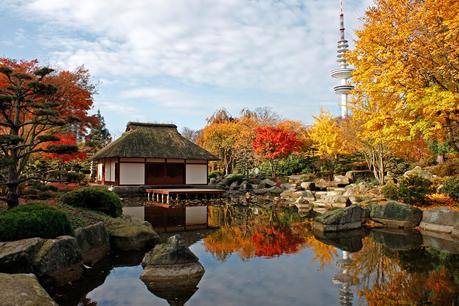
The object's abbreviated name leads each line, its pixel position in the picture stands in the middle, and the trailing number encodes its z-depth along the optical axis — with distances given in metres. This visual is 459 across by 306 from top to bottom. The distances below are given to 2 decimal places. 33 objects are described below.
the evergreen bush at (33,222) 6.57
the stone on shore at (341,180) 25.58
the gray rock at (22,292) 4.19
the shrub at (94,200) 10.62
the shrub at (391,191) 13.95
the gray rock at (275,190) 26.11
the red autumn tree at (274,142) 29.17
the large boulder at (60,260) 6.16
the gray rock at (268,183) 28.31
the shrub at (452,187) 12.71
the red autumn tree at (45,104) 8.90
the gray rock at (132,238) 8.95
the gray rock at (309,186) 24.91
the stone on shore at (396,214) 11.98
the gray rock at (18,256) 5.84
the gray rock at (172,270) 6.28
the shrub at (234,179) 30.31
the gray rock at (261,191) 26.39
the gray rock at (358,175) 26.69
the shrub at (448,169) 19.97
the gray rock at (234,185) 29.16
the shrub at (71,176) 14.94
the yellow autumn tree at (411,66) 10.16
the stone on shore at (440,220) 10.92
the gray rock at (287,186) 26.66
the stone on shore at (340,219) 11.59
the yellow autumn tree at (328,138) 28.75
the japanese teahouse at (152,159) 25.55
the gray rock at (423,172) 19.39
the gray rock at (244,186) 28.73
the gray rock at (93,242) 7.86
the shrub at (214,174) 36.83
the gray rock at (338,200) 16.49
